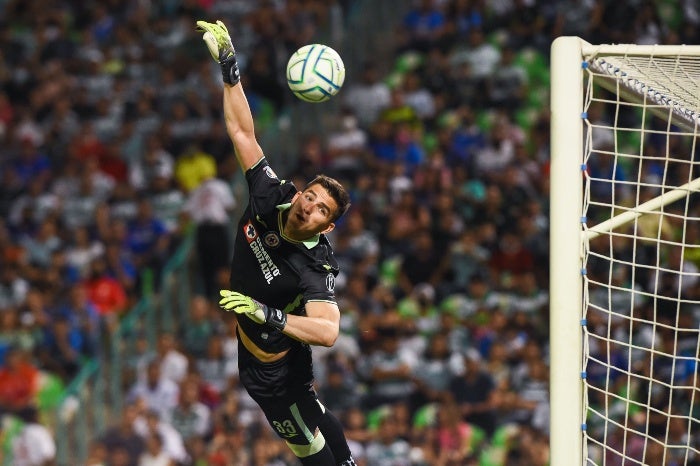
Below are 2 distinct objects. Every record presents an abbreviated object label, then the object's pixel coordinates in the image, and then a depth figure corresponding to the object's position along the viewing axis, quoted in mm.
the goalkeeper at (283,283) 14070
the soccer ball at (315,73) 14539
